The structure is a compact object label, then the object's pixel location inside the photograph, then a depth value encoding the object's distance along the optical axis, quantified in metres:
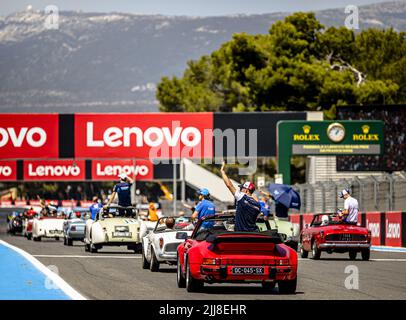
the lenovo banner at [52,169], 89.00
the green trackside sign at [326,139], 52.06
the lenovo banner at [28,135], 57.78
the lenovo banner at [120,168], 89.62
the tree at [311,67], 74.62
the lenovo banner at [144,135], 57.62
